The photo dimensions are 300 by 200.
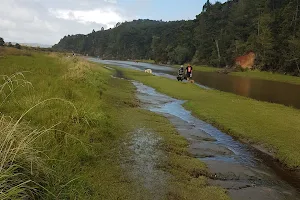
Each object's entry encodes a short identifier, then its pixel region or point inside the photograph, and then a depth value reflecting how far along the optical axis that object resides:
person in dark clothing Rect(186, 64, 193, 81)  35.64
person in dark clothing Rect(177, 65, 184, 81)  36.69
